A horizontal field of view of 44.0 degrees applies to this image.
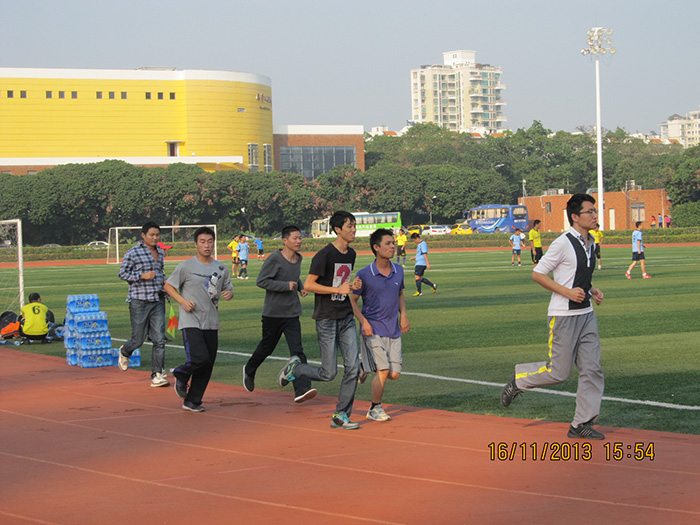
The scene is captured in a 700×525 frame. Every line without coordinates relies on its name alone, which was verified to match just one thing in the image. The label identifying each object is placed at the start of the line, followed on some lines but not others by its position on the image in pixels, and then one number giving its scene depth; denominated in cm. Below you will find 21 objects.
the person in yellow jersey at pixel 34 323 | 1573
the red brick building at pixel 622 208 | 8019
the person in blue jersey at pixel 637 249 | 2572
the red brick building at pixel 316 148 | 11688
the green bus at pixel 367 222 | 8181
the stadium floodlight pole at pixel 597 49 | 6675
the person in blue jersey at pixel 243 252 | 3359
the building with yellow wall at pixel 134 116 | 9871
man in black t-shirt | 784
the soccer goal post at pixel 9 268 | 2208
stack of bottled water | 1252
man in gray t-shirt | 860
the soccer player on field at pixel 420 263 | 2303
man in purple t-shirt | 774
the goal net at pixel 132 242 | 5962
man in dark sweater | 906
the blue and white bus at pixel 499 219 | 8638
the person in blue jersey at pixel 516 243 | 3700
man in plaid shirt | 1045
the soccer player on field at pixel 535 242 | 3175
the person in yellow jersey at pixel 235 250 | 3472
